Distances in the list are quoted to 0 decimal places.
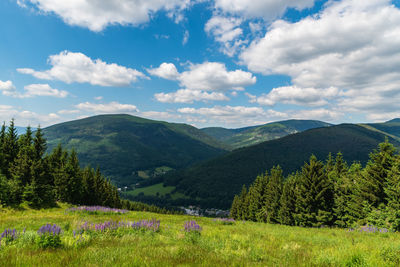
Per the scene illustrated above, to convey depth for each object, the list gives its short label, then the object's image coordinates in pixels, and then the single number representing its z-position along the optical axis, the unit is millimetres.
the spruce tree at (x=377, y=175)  29075
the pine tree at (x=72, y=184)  38906
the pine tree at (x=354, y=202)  32469
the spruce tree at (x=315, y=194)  39281
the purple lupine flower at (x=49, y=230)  6203
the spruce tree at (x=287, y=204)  50688
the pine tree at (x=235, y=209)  81156
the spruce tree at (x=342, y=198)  35875
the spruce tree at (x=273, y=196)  56816
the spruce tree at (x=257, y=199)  63547
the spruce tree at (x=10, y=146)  35531
